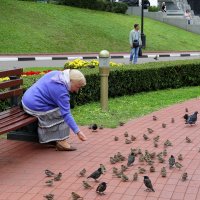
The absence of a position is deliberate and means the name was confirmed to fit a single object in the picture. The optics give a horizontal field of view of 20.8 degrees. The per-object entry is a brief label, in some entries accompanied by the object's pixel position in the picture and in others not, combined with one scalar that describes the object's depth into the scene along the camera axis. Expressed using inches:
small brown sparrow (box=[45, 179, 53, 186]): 218.7
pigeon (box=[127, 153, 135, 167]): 241.6
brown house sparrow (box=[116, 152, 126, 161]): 253.9
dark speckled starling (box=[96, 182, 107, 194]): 204.8
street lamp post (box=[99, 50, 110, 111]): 378.9
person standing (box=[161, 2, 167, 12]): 1533.0
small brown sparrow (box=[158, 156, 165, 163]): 250.4
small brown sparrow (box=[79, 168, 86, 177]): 230.2
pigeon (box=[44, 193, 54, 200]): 198.5
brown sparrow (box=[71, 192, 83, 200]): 199.6
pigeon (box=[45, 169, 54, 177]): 229.1
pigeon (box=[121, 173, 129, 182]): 223.2
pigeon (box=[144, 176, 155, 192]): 208.5
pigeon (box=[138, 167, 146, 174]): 234.4
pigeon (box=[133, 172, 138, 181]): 224.2
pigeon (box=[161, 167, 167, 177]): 228.5
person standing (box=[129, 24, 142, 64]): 789.9
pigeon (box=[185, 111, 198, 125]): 333.4
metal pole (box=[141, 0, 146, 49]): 1114.5
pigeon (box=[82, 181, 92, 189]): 214.2
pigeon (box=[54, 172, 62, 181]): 224.7
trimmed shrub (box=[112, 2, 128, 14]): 1408.7
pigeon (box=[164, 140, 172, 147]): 283.2
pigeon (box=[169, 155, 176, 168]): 239.6
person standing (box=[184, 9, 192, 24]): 1481.3
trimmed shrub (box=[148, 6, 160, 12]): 1517.0
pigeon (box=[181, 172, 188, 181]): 223.1
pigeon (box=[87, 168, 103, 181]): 218.4
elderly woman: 265.7
